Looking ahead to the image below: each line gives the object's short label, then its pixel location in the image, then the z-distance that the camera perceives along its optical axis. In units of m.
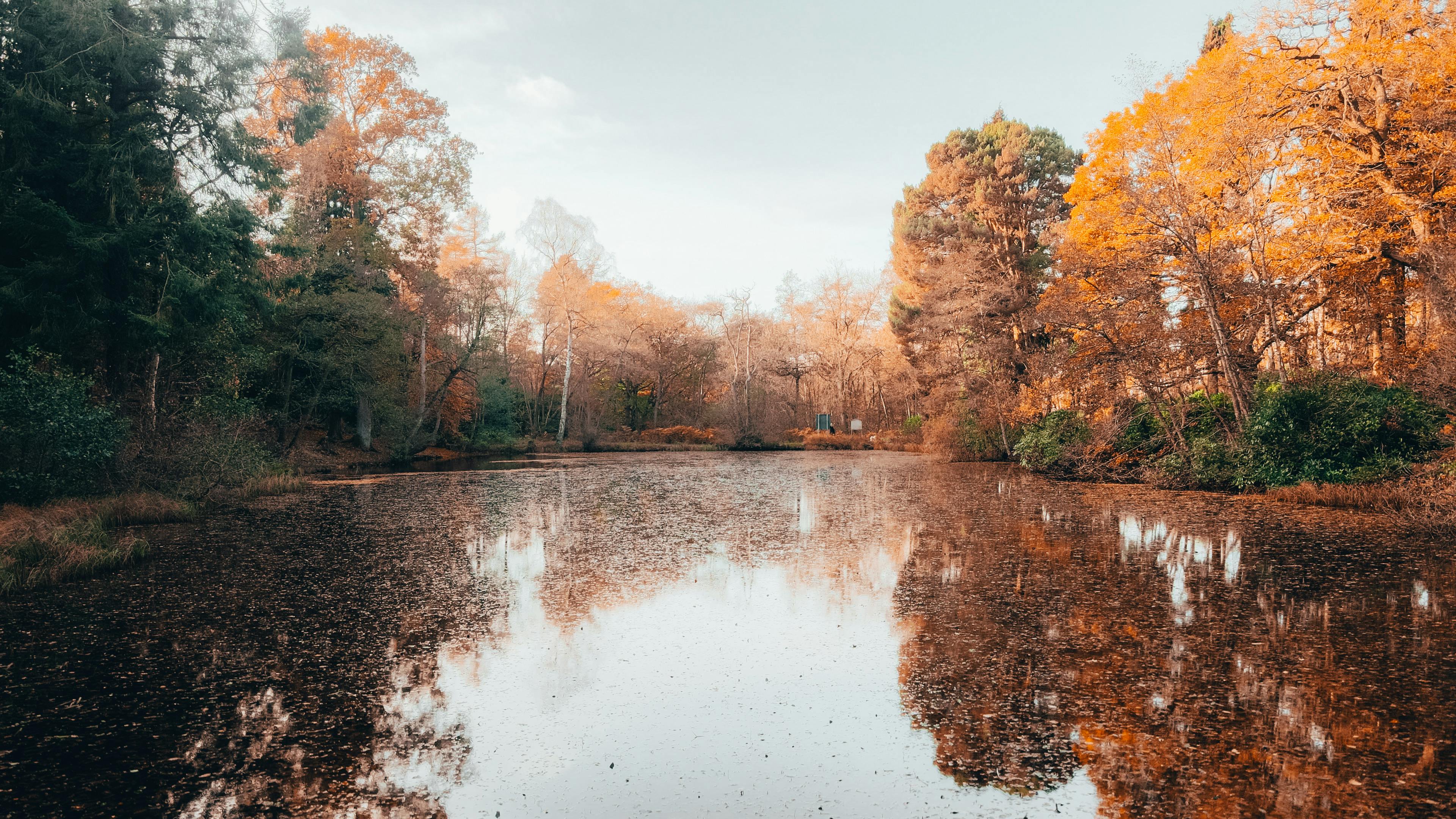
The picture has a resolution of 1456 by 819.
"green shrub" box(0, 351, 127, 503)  8.27
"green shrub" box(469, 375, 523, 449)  27.92
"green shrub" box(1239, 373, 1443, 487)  10.27
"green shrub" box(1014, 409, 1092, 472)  16.25
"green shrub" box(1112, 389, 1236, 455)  13.27
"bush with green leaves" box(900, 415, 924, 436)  30.55
